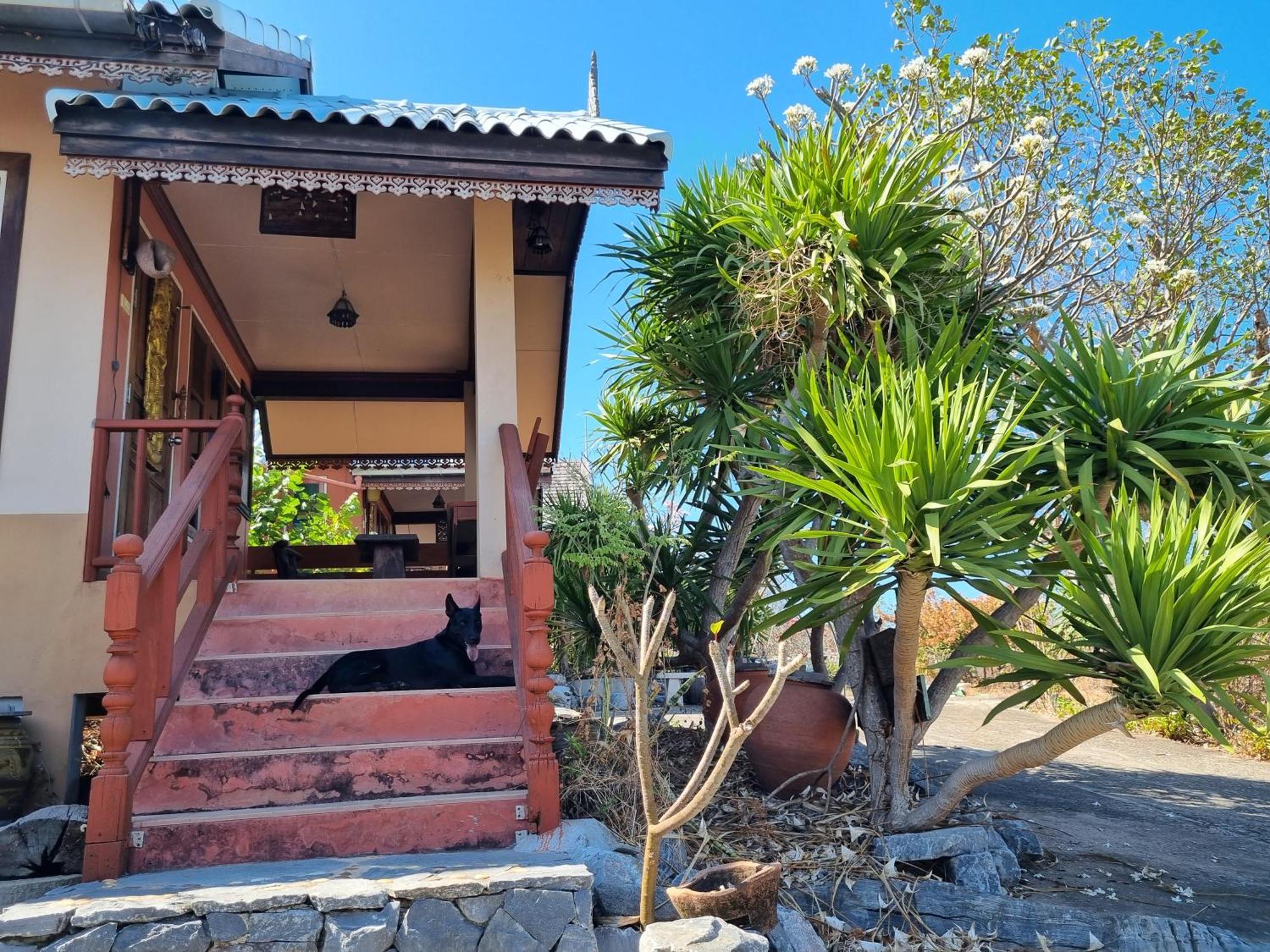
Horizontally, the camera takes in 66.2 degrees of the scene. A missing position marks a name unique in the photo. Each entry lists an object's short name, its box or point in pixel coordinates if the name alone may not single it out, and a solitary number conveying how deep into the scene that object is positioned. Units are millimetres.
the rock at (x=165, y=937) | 2992
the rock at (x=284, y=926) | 3057
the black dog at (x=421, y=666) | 4617
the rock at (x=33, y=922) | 2914
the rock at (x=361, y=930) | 3059
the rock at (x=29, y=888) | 3654
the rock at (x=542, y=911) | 3170
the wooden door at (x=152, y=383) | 6105
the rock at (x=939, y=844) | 4367
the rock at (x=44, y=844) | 3857
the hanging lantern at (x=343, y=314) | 7914
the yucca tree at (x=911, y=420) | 4039
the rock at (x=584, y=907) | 3199
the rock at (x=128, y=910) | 2984
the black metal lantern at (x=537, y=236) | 6430
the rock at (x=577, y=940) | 3168
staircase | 3799
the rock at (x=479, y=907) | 3170
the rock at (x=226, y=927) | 3039
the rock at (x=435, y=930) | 3111
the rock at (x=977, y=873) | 4246
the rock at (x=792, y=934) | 3318
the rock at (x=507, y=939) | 3137
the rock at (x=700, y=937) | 2883
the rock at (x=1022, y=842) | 4883
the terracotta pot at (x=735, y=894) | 3180
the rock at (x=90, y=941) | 2939
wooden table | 7320
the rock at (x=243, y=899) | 3053
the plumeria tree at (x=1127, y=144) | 8461
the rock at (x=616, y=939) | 3219
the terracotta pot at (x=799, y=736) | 5355
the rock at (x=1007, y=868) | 4371
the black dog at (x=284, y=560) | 8242
